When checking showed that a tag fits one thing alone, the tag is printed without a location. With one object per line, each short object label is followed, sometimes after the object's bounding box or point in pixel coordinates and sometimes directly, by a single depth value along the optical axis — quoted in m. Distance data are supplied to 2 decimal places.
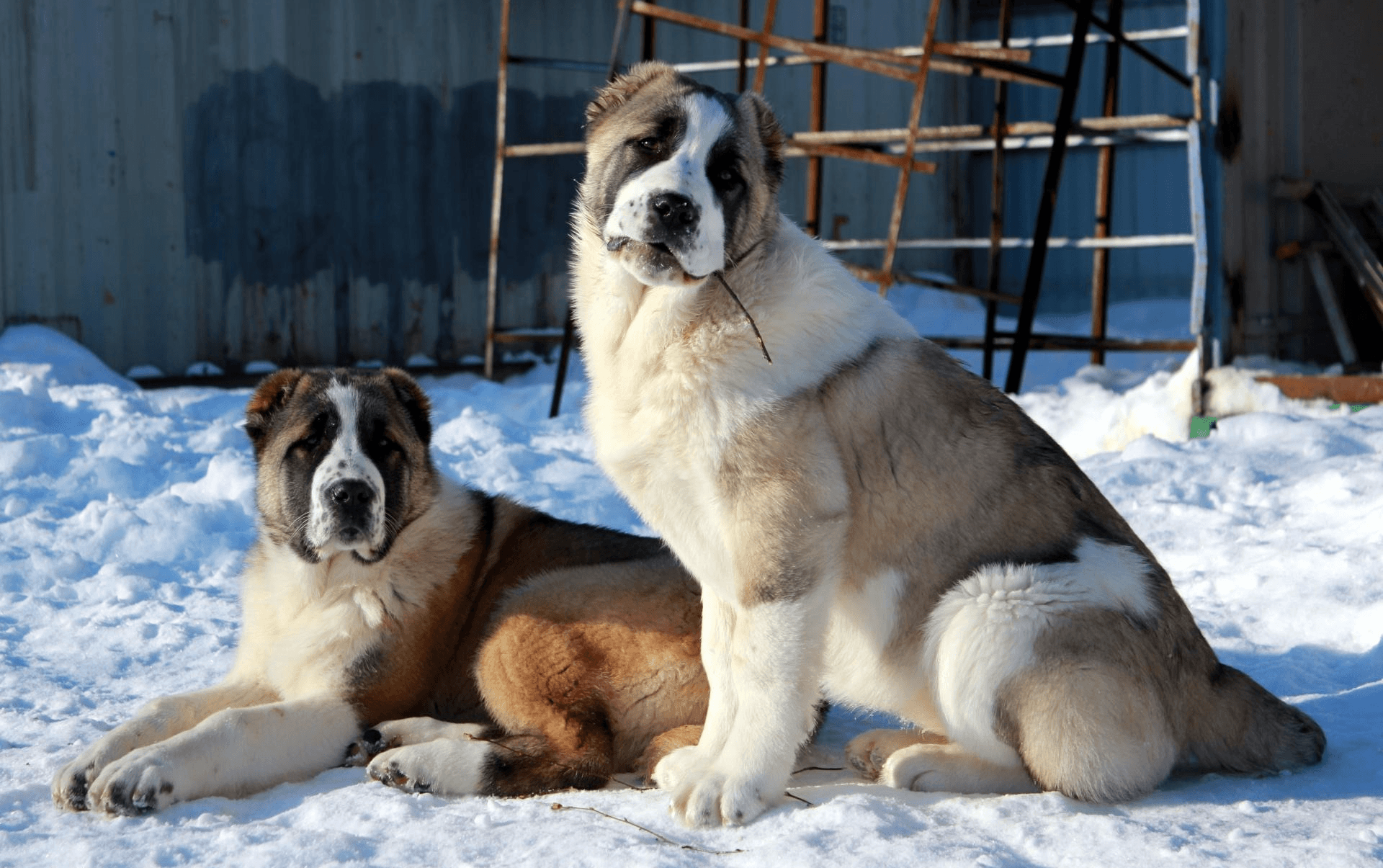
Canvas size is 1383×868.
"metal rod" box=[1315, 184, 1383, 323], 7.89
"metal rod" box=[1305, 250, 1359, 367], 8.02
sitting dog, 2.89
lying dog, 3.15
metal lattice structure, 7.44
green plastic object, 7.00
